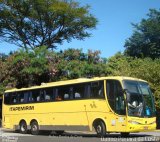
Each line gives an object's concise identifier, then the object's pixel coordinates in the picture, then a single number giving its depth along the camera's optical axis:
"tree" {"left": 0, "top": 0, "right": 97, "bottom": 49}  28.02
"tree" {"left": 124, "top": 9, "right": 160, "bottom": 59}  33.56
